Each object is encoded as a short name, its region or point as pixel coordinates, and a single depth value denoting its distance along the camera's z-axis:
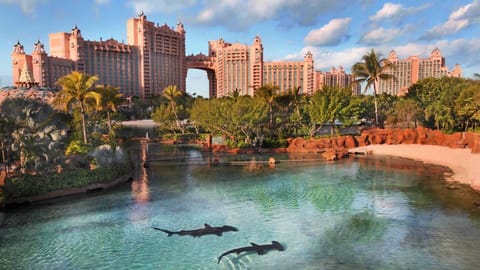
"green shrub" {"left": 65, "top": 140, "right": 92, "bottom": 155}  25.44
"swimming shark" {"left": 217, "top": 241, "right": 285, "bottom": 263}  13.44
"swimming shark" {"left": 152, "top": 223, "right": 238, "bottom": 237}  15.30
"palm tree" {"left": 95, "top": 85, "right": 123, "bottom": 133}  40.19
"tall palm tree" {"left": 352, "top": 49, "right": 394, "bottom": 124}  46.28
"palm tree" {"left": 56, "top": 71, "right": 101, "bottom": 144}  26.53
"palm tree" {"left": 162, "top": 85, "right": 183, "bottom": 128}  54.81
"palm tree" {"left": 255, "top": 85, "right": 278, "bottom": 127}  44.59
